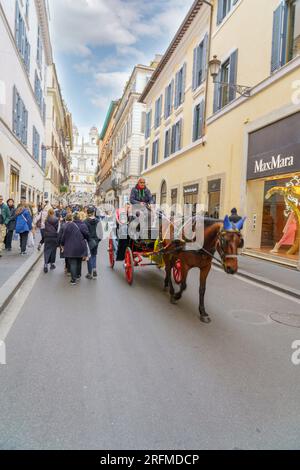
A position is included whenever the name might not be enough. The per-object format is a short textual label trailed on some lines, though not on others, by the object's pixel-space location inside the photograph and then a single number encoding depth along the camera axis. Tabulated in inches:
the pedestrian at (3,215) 428.8
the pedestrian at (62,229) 311.9
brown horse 183.9
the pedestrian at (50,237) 355.6
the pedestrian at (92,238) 324.5
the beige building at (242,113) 427.2
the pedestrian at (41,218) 519.4
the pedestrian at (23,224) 431.8
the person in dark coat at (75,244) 299.0
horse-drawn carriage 185.3
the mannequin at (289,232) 450.6
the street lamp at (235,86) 472.4
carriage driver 319.7
